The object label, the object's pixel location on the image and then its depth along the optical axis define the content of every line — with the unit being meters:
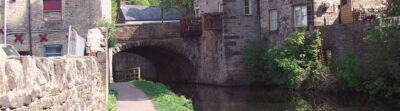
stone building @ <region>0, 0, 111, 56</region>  18.33
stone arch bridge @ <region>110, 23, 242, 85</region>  24.27
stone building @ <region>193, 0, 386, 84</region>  19.41
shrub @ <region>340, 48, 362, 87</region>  15.95
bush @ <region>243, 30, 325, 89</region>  18.17
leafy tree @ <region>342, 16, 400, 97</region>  14.12
